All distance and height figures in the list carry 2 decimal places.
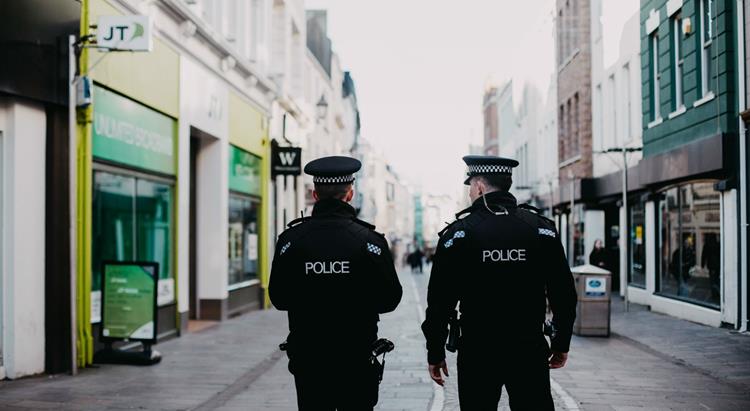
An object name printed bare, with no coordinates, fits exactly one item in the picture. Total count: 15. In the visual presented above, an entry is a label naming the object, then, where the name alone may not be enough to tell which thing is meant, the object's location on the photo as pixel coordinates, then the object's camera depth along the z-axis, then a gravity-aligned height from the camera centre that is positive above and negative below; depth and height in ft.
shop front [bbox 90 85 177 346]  37.91 +1.88
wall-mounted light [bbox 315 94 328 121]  95.52 +13.61
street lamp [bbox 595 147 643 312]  61.52 -0.09
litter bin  46.26 -3.80
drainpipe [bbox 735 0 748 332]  47.60 +2.92
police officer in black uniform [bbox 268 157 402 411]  14.46 -1.12
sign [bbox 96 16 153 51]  34.27 +7.76
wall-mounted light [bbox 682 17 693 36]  55.47 +12.90
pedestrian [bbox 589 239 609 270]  71.92 -2.22
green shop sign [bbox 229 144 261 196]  64.03 +4.55
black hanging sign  76.13 +6.11
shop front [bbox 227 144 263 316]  64.03 -0.13
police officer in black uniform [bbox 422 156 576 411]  14.65 -1.22
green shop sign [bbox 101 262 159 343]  36.14 -2.88
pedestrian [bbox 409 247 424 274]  171.53 -6.17
